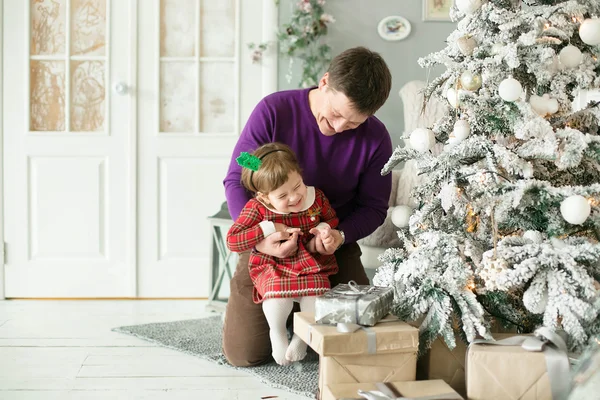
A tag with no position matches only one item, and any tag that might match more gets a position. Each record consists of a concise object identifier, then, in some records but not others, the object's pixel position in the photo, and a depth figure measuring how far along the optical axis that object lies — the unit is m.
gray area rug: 4.80
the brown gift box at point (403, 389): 4.18
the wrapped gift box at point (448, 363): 4.44
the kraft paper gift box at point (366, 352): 4.26
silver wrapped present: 4.32
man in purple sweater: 5.01
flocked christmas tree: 4.30
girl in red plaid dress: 4.85
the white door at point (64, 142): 6.40
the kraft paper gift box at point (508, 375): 4.21
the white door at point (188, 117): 6.47
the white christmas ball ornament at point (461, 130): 4.49
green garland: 6.44
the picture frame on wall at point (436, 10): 6.55
